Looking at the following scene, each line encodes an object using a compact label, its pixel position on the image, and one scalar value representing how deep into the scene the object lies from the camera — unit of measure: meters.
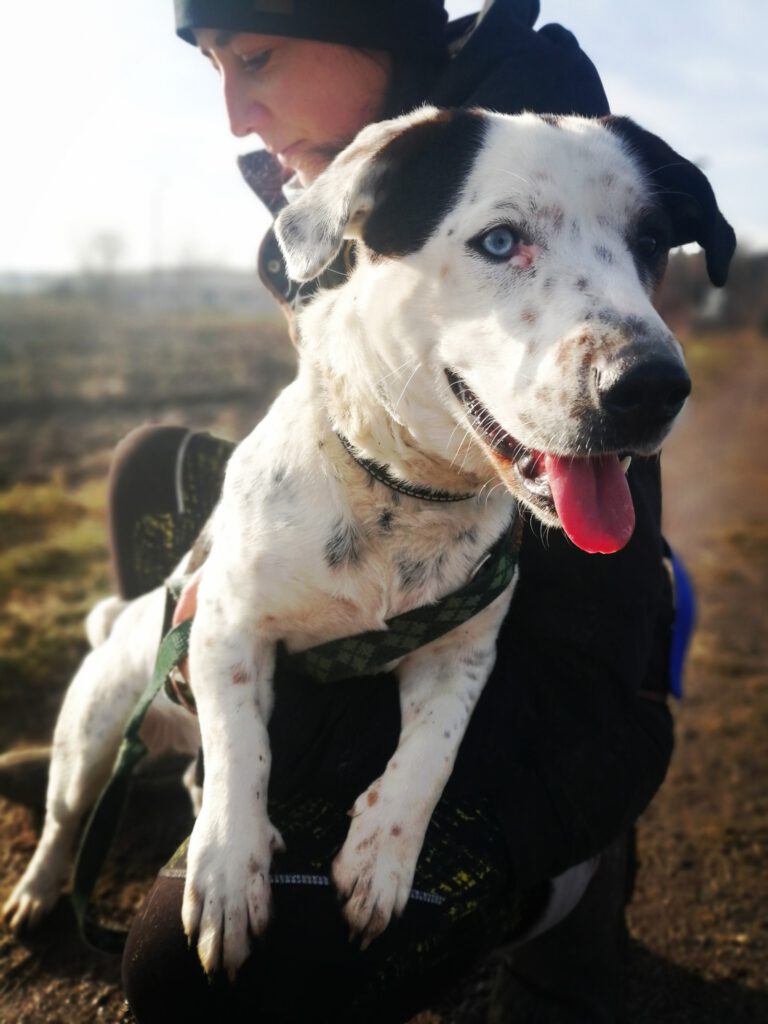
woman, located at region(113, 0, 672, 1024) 0.44
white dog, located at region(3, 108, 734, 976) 0.43
